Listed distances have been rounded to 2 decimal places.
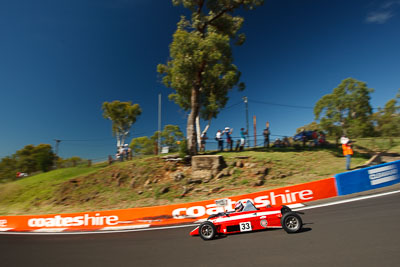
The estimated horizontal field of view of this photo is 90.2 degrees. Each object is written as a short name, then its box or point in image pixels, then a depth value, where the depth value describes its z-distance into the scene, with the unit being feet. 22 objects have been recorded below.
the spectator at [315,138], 62.80
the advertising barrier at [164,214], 29.09
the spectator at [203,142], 63.93
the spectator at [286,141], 65.77
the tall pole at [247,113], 96.06
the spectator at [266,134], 62.85
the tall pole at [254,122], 102.14
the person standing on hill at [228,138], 59.33
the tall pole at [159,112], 84.30
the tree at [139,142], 168.78
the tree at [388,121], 90.12
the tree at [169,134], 152.51
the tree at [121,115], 114.62
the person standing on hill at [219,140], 59.62
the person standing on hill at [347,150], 37.76
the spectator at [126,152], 68.25
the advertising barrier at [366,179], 29.22
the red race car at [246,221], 18.16
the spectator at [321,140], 63.50
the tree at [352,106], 92.58
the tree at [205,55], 51.08
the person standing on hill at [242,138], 58.43
